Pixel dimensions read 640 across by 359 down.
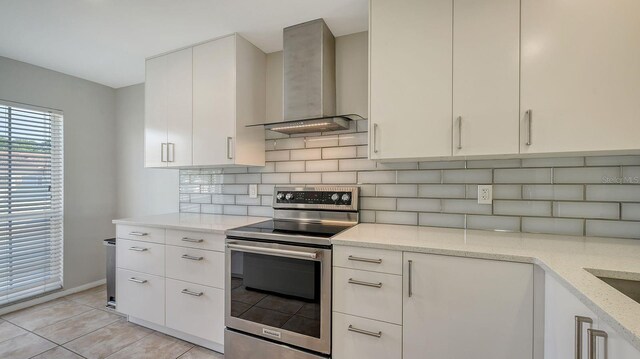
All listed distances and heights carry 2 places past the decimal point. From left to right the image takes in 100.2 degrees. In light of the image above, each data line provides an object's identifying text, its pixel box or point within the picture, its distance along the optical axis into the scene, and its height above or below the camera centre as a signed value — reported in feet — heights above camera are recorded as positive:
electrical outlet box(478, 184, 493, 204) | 5.69 -0.34
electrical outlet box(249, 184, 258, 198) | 8.14 -0.42
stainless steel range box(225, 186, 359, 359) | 5.09 -2.32
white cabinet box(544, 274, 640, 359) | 2.28 -1.56
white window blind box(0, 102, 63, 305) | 8.39 -0.83
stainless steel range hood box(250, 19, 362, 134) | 6.42 +2.43
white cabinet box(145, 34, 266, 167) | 7.09 +2.04
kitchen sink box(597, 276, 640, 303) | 3.22 -1.31
